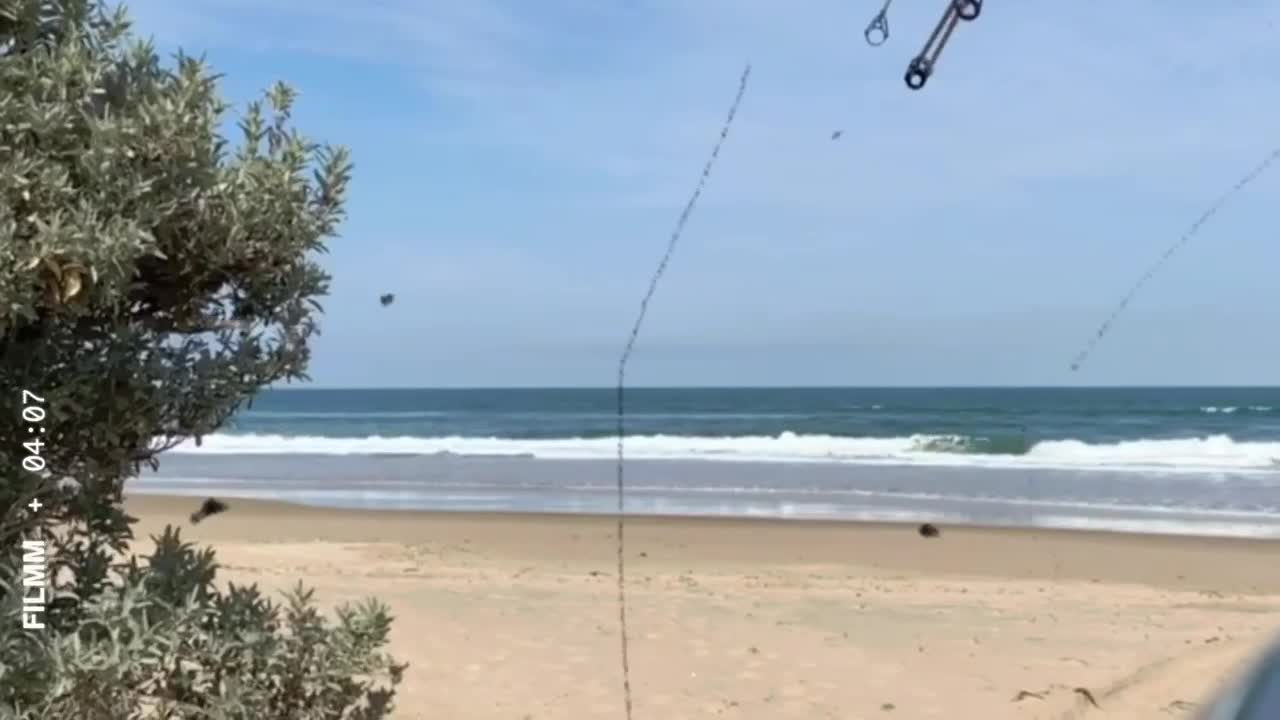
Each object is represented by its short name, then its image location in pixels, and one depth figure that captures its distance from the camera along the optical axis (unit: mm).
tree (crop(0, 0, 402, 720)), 2803
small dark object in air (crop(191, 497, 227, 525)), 18938
